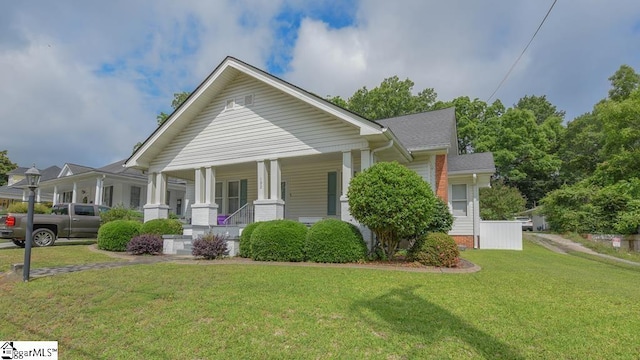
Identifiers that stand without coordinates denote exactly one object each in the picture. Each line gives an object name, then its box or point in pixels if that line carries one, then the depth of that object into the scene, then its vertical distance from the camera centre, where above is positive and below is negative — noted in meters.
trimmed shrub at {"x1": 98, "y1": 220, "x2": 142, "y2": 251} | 12.77 -1.14
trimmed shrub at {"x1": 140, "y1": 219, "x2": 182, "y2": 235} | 13.02 -0.85
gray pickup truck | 13.05 -0.86
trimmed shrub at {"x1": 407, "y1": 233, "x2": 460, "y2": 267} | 8.80 -1.13
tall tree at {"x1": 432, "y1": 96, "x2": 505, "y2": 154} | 39.12 +11.34
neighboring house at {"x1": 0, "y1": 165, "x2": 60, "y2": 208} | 36.69 +1.05
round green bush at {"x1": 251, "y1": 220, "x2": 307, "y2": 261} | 9.77 -1.01
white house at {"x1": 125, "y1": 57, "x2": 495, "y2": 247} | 11.52 +2.05
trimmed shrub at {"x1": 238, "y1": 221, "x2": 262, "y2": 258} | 10.73 -1.09
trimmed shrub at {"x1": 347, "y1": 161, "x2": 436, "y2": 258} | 8.80 +0.19
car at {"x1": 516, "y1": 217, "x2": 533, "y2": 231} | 41.39 -1.92
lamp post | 7.45 -0.15
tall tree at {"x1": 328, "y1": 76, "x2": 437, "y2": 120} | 39.09 +12.44
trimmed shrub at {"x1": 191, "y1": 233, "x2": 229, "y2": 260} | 10.37 -1.26
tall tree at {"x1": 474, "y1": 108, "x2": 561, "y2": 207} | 39.28 +7.43
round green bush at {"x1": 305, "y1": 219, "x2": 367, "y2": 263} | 9.42 -1.05
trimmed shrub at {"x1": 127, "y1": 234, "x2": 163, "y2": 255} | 11.76 -1.39
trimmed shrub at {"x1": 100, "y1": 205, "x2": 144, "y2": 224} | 17.61 -0.55
